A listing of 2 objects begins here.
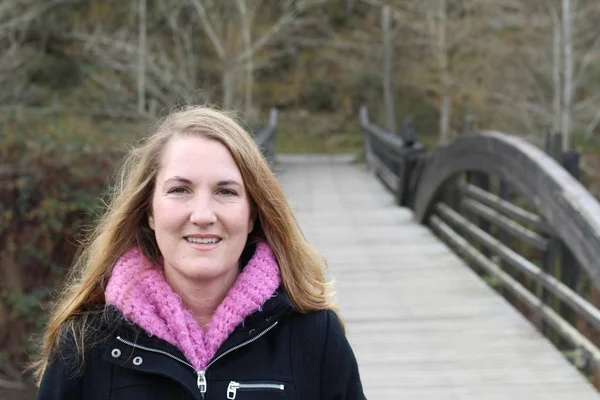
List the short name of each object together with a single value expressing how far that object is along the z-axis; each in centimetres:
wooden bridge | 411
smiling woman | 170
